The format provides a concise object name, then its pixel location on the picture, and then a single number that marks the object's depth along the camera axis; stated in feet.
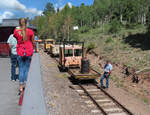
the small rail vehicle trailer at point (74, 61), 48.55
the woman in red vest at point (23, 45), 12.48
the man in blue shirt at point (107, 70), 45.65
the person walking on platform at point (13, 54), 18.62
